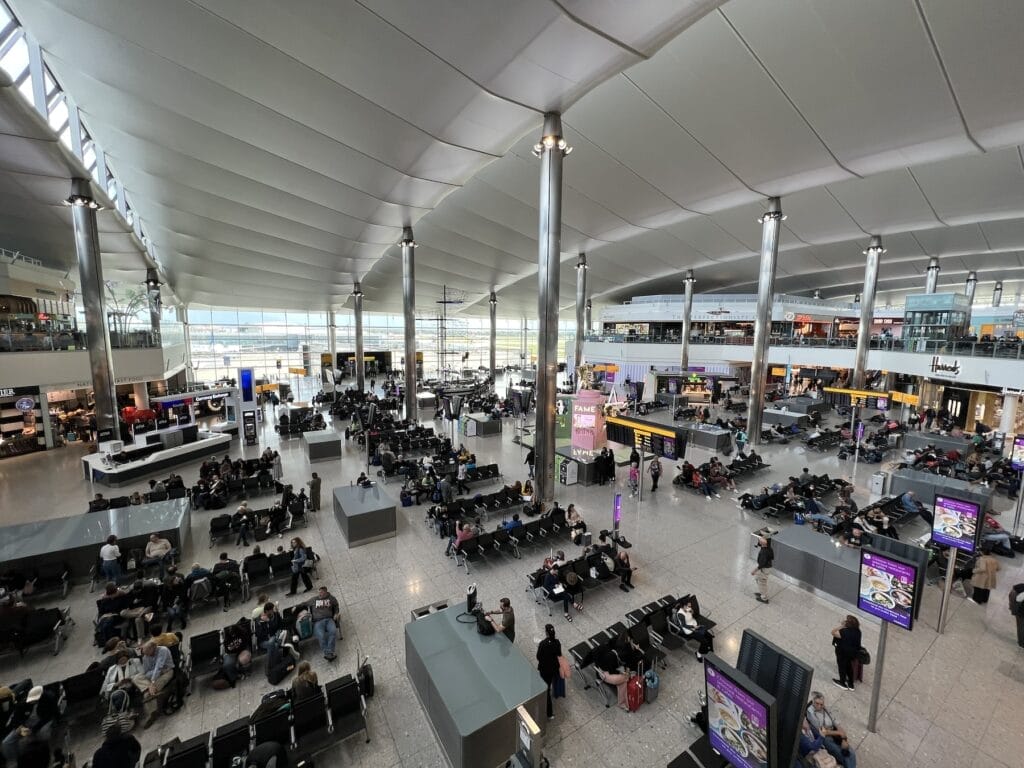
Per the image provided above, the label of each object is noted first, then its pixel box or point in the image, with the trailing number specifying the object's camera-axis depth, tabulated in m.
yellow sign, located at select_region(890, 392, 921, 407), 23.50
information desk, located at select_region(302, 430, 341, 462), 15.14
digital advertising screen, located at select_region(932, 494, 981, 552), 6.44
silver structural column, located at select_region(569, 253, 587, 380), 30.06
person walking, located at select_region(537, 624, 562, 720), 5.05
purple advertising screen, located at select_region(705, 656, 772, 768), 3.40
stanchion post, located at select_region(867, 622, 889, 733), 4.54
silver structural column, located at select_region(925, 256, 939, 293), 28.91
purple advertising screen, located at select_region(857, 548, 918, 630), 4.41
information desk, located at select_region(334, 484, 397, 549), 9.02
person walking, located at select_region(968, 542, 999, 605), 6.99
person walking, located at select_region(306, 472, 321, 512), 10.74
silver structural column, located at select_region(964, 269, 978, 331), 33.03
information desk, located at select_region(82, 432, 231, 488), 12.95
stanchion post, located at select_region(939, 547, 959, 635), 5.93
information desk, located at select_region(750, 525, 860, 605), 7.09
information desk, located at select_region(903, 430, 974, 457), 15.51
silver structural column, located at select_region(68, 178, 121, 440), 13.03
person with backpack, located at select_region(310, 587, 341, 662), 5.88
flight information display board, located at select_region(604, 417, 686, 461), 12.86
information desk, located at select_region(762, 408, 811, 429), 20.61
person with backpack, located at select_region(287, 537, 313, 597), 7.43
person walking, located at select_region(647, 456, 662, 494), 12.61
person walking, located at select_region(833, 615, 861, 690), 5.25
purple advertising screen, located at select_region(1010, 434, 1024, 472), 10.07
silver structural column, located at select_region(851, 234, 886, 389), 24.16
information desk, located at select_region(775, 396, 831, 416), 23.36
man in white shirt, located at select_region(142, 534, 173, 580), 7.85
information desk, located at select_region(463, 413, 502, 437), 19.62
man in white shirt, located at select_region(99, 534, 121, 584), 7.53
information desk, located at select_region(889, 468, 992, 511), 10.60
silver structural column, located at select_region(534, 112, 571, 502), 10.82
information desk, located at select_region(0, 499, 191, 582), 7.52
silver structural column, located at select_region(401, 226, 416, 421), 22.11
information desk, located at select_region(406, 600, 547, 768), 4.20
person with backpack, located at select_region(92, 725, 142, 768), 3.80
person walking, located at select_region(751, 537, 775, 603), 7.27
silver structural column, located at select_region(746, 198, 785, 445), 18.33
